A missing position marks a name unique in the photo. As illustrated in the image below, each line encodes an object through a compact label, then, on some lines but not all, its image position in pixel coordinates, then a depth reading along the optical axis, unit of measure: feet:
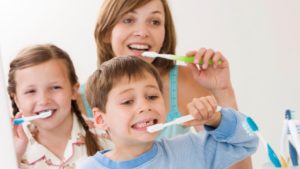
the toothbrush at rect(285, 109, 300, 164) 4.74
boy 4.27
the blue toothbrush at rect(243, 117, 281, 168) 4.45
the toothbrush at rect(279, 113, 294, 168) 4.86
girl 4.42
